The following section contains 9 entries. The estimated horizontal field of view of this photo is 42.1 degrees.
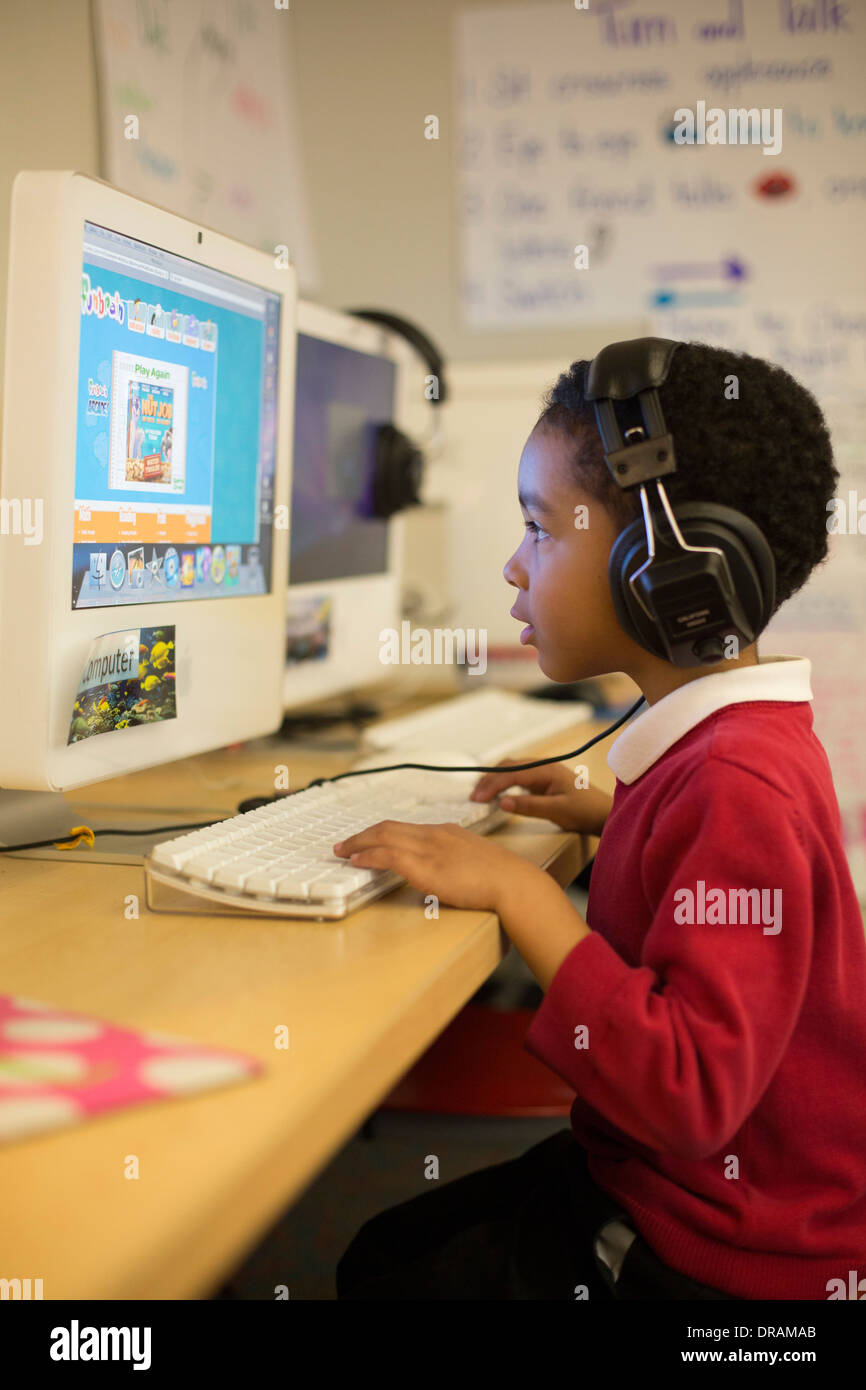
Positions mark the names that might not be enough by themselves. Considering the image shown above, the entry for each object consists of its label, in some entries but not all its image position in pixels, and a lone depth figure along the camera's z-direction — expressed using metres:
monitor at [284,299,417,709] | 1.33
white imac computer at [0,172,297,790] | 0.73
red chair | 1.10
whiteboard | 1.94
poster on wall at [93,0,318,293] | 1.46
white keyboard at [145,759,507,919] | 0.67
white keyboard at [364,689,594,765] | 1.18
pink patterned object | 0.44
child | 0.59
